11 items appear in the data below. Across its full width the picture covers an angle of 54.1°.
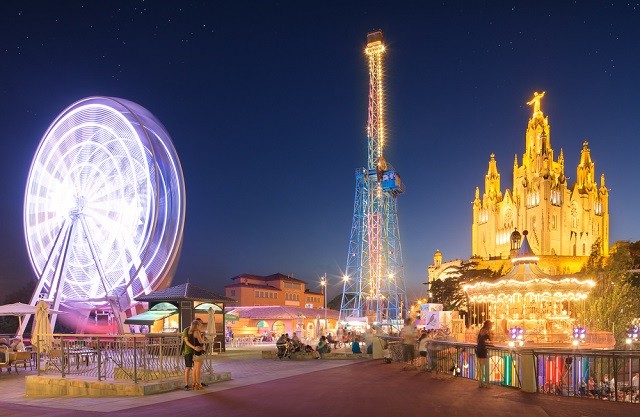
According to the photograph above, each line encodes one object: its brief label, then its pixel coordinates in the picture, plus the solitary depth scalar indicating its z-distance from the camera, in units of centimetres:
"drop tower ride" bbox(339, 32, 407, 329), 6438
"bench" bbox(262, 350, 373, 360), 2469
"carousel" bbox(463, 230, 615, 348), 3369
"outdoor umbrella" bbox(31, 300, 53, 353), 2131
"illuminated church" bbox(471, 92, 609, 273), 10250
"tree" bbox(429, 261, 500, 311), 7475
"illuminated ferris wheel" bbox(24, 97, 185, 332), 2905
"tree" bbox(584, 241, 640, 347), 3700
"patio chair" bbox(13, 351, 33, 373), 2014
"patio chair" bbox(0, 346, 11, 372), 1955
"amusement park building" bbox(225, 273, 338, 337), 5953
